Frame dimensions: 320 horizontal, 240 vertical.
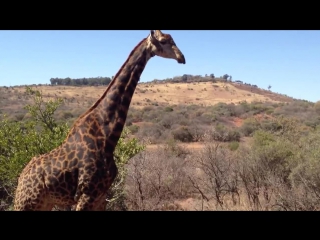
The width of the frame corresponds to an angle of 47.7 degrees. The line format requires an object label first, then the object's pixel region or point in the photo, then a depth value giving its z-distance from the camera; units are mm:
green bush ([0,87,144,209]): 5953
